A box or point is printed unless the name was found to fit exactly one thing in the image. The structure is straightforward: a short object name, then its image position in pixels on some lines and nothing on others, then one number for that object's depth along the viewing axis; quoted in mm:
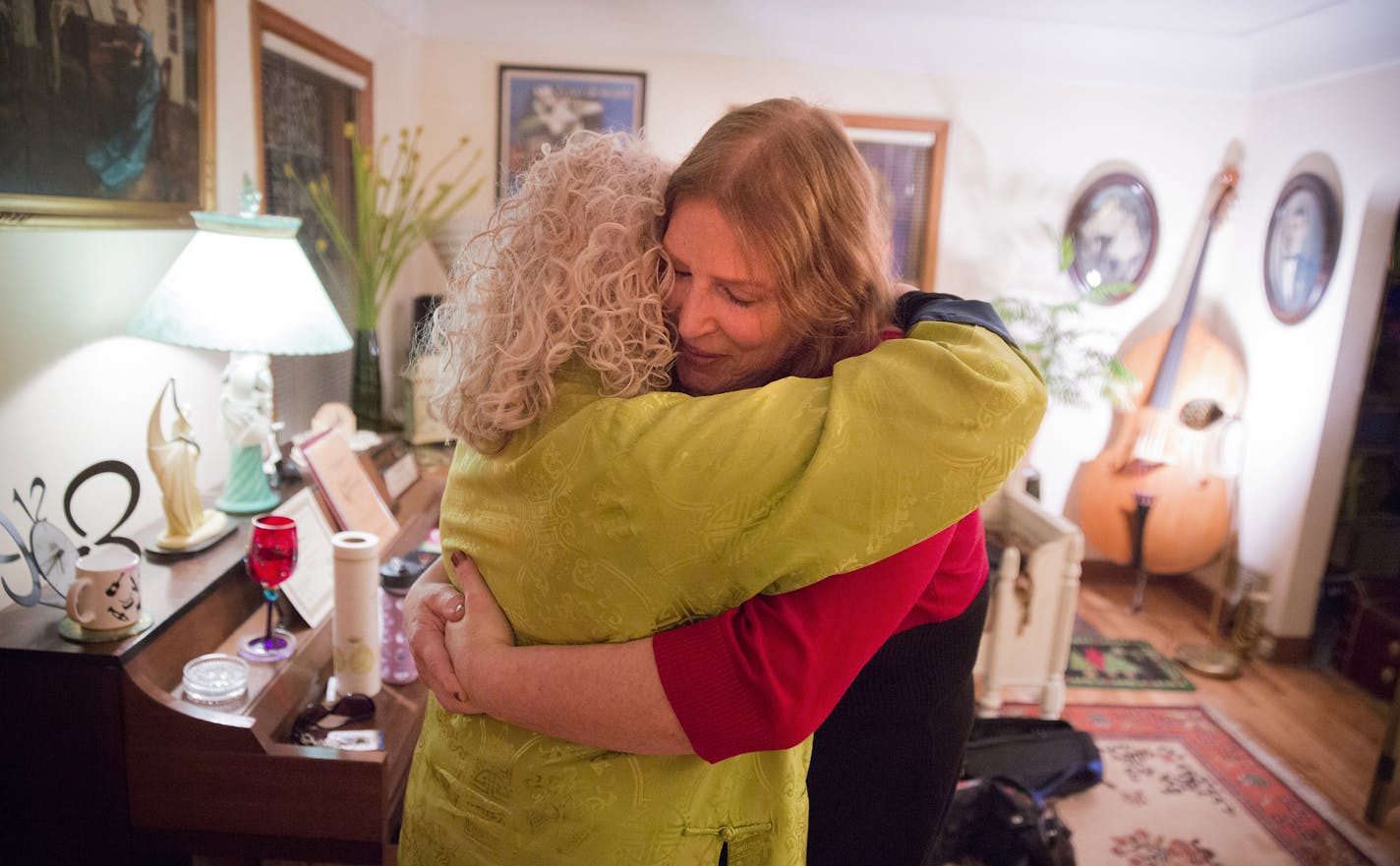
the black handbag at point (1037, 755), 2691
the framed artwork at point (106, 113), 1351
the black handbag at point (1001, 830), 2281
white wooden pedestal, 3031
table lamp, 1609
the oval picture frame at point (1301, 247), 3516
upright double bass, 3834
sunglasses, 1447
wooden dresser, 1277
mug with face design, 1271
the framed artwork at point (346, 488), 1914
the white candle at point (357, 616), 1524
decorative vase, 2744
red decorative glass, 1486
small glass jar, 1383
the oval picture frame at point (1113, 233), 4062
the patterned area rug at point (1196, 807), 2566
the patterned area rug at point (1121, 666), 3500
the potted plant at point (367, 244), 2648
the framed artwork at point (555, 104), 3732
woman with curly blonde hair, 815
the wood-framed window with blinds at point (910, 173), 3904
